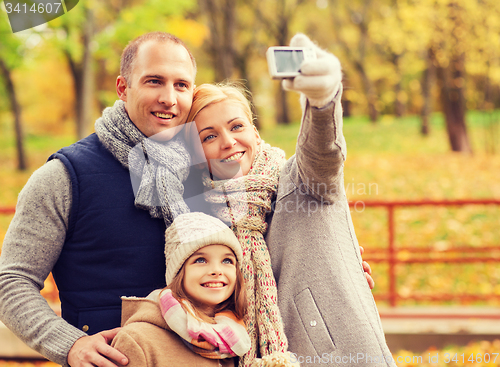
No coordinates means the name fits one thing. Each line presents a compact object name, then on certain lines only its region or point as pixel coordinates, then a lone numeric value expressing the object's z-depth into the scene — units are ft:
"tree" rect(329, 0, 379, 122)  61.16
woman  5.89
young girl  5.67
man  6.17
